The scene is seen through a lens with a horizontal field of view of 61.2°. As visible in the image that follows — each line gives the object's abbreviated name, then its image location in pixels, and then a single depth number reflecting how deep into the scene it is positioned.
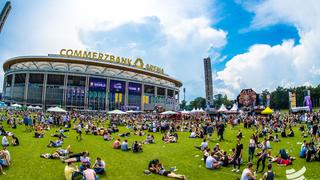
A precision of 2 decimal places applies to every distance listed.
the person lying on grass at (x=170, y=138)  22.64
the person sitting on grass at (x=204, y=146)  17.71
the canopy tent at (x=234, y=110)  47.54
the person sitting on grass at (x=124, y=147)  18.56
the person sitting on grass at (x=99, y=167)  12.43
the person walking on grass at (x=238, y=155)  13.47
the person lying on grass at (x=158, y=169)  12.25
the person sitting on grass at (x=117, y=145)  19.14
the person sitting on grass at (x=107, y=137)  23.17
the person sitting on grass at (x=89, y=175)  10.13
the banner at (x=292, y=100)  55.53
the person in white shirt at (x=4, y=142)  18.00
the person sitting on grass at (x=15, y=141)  18.83
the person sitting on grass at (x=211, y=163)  13.70
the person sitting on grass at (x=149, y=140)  22.10
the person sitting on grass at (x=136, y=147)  18.06
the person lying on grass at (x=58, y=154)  15.30
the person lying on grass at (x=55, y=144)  18.93
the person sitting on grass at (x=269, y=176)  9.88
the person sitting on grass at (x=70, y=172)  11.04
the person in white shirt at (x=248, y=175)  10.40
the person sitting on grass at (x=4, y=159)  12.81
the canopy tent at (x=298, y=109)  52.25
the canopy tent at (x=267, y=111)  38.18
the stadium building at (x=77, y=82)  83.62
